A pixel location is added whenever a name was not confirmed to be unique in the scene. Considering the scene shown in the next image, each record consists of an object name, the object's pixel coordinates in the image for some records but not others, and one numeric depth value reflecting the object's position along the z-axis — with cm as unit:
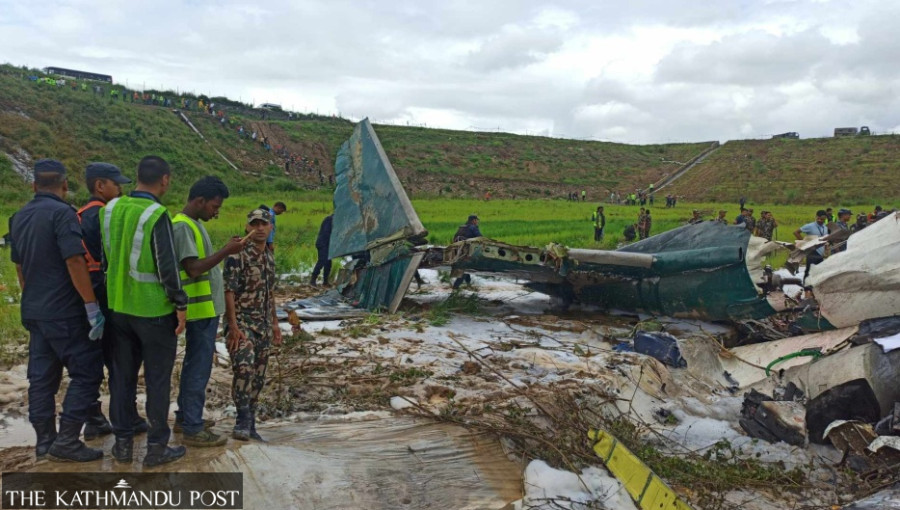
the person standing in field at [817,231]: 967
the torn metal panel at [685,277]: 719
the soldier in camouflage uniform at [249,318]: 355
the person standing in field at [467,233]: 1017
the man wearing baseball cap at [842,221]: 1093
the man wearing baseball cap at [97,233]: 351
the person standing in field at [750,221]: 1535
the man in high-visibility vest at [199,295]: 321
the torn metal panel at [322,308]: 771
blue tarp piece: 604
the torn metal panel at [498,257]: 769
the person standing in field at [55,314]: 319
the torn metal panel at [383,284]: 786
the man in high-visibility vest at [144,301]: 303
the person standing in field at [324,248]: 997
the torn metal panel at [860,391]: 437
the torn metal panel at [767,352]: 583
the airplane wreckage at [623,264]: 609
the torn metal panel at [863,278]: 564
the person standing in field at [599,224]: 1709
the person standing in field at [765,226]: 1525
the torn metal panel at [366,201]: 840
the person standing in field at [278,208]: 874
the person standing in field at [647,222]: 1755
